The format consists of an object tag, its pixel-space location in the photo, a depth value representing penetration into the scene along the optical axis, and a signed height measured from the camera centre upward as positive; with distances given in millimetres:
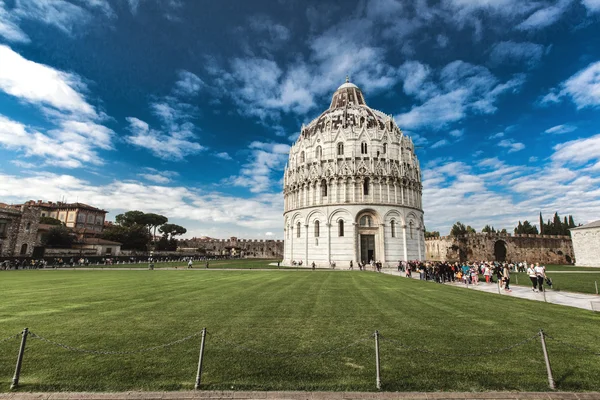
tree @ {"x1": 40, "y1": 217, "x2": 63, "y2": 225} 78312 +7772
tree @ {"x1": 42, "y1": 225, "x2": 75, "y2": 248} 63125 +2608
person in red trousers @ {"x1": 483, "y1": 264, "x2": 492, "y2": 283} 25138 -1415
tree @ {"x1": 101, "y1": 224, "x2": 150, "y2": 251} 76312 +3941
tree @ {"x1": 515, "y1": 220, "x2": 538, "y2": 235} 95500 +9115
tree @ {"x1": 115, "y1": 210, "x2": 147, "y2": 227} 93125 +10424
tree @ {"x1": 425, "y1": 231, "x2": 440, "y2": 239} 134000 +10317
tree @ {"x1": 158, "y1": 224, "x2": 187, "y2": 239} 102375 +7798
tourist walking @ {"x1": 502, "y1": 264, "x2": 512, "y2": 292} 18700 -1425
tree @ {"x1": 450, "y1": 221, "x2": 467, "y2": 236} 111012 +11246
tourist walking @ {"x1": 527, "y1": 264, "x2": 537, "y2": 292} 18594 -1170
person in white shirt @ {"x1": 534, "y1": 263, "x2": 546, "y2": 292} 17695 -1016
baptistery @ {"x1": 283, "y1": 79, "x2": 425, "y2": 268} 46188 +9395
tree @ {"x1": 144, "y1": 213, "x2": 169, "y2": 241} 95188 +10380
